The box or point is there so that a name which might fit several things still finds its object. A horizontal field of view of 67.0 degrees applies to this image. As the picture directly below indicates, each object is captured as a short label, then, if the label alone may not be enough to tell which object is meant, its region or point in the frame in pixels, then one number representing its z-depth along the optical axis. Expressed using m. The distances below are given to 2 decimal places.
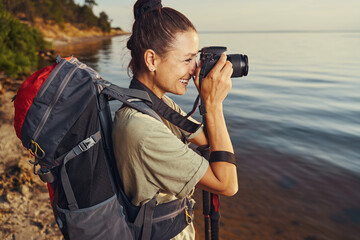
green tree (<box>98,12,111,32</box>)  83.25
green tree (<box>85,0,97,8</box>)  83.88
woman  1.31
